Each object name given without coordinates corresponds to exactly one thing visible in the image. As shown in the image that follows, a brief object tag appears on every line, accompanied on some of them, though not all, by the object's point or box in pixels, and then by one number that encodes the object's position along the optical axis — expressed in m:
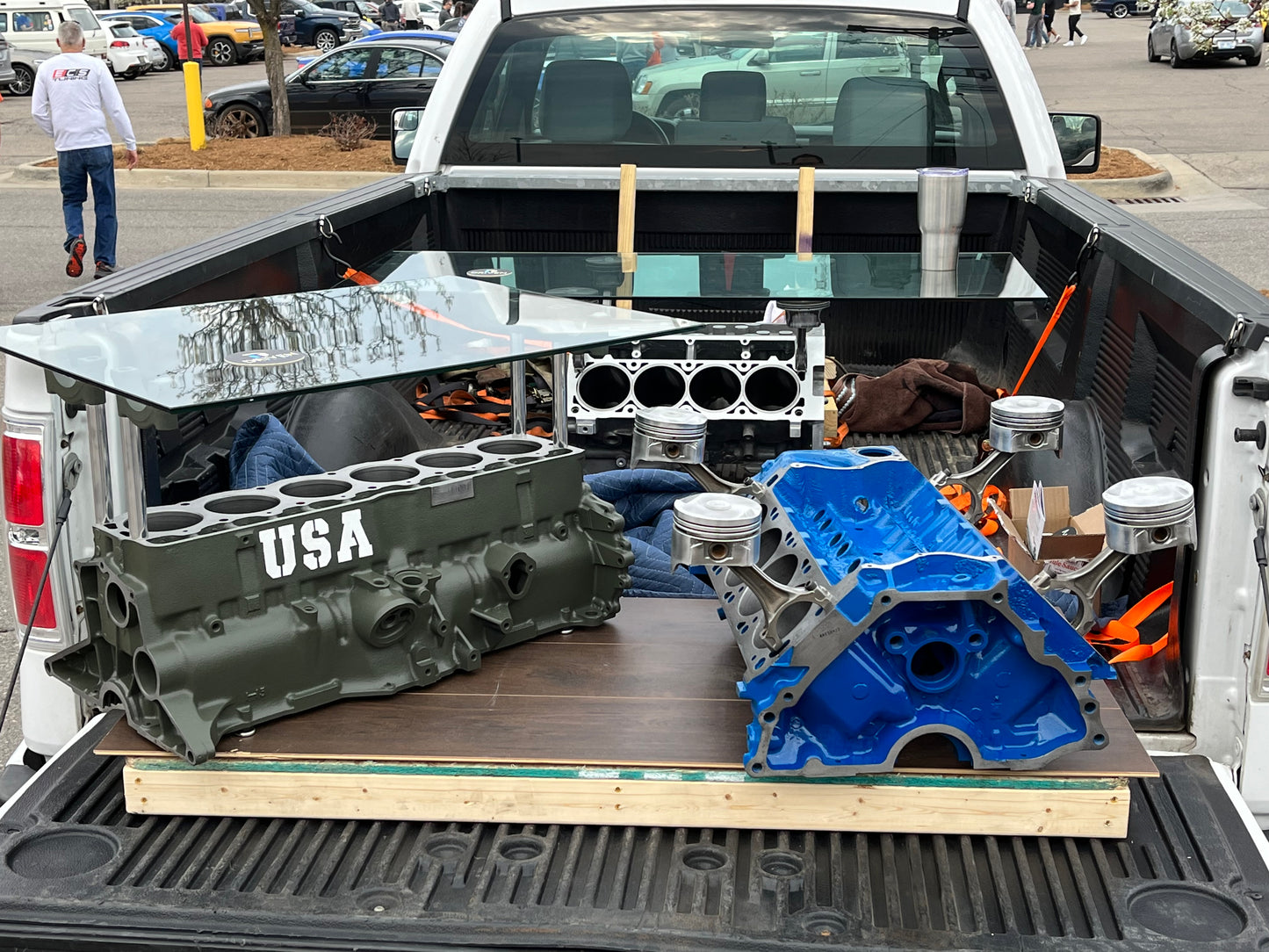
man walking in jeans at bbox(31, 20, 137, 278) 11.38
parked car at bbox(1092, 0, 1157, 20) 50.03
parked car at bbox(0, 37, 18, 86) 29.81
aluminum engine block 4.30
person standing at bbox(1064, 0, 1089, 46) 35.88
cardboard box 3.15
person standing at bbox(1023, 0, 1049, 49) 35.34
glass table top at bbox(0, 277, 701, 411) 2.26
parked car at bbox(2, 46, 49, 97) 30.39
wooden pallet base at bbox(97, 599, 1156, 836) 2.33
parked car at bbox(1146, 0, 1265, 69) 27.08
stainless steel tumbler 4.62
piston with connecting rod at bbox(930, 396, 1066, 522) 3.12
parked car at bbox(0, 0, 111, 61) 30.39
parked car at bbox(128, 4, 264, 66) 34.59
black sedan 18.83
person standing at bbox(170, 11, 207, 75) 33.04
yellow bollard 17.80
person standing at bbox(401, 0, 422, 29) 38.00
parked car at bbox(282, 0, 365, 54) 38.00
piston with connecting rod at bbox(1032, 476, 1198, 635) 2.43
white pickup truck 2.10
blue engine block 2.28
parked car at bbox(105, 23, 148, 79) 32.06
